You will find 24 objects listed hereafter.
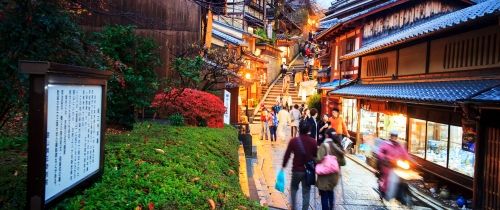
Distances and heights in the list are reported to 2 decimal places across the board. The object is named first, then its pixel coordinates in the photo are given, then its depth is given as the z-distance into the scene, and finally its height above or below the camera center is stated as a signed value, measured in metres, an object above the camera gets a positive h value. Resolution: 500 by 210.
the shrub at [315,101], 33.16 -0.22
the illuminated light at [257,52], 44.06 +5.07
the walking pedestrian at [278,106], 33.78 -0.74
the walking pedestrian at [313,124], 15.99 -1.05
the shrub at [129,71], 11.76 +0.67
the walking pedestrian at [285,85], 44.83 +1.45
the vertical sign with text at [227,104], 19.23 -0.38
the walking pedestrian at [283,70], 52.68 +3.69
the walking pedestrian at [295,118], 23.41 -1.17
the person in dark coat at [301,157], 8.09 -1.19
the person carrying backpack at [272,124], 23.83 -1.64
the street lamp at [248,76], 31.69 +1.68
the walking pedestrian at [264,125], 24.81 -1.75
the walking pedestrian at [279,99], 39.54 -0.20
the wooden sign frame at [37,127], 3.55 -0.32
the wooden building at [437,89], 9.51 +0.41
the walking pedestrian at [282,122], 23.41 -1.46
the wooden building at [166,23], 19.06 +3.45
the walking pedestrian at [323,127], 14.65 -1.07
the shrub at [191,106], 14.81 -0.41
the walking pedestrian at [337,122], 15.70 -0.91
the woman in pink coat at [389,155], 9.45 -1.29
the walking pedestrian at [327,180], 8.06 -1.64
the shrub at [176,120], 14.02 -0.89
